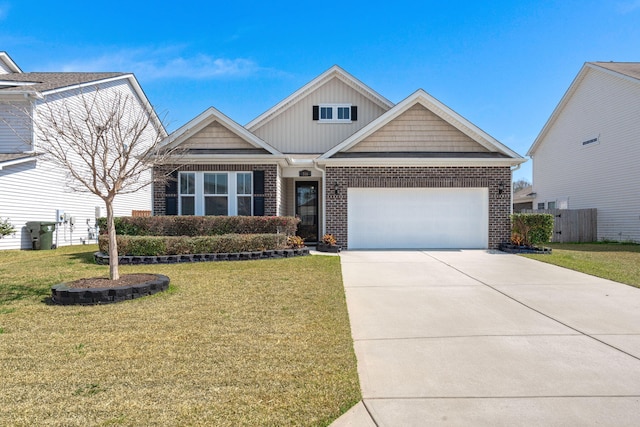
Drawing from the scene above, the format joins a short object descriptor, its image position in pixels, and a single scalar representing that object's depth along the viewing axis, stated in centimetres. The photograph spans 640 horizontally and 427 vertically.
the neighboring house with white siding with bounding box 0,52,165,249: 1405
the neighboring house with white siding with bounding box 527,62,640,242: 1786
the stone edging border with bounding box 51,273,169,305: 614
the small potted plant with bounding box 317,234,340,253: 1303
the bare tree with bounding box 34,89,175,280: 671
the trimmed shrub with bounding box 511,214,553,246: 1268
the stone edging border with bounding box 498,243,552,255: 1260
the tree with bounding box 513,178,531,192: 6656
